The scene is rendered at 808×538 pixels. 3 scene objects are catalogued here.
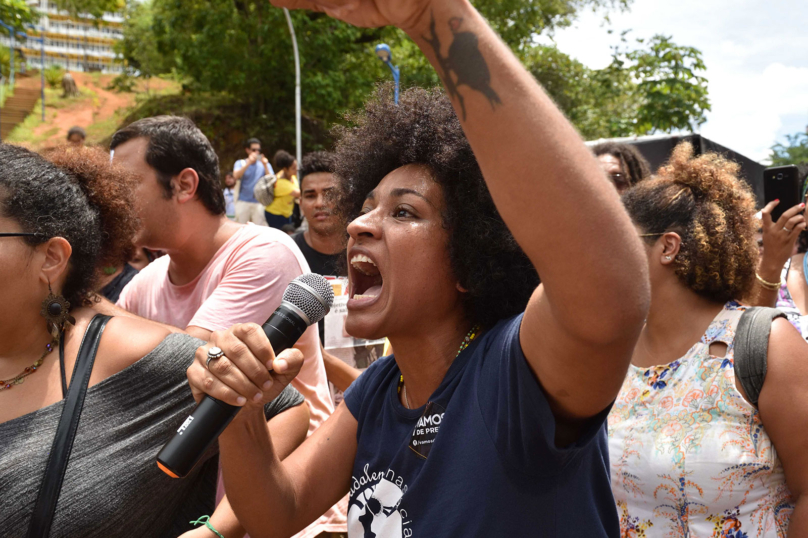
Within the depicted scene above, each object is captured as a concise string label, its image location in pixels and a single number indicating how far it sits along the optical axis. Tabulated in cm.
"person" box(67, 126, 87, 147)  960
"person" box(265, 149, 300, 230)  1222
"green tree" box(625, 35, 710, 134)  1040
